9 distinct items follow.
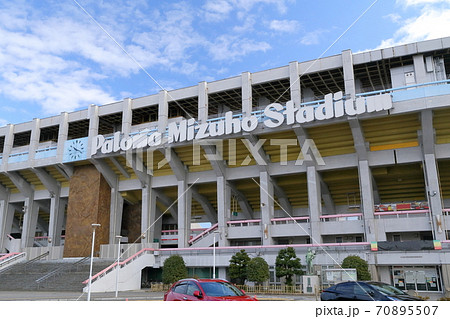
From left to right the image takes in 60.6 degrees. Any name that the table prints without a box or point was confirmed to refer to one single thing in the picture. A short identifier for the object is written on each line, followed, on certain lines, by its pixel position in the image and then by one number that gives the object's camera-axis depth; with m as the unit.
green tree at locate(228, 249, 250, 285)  32.94
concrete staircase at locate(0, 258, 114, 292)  34.47
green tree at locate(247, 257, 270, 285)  31.50
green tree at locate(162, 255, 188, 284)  35.53
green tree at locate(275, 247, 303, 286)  30.70
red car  12.71
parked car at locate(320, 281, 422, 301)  13.20
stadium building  32.59
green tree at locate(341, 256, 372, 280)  29.12
